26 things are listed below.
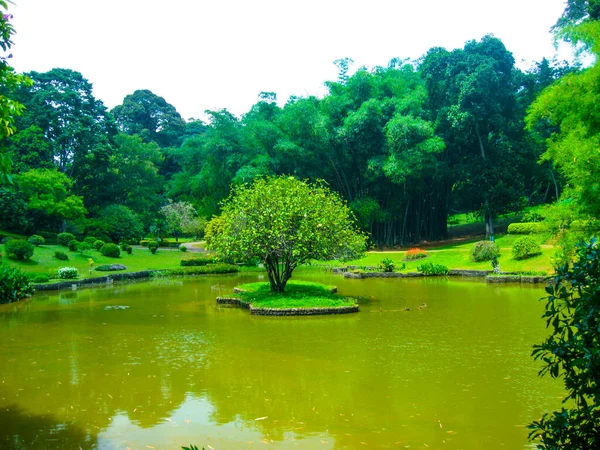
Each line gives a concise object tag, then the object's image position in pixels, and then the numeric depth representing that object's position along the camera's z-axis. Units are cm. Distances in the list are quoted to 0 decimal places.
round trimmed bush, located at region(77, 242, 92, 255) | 3331
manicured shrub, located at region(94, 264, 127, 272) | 3077
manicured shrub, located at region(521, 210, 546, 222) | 3580
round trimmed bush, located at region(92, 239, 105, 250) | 3600
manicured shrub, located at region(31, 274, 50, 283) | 2530
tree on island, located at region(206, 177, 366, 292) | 1833
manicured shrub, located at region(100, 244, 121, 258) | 3456
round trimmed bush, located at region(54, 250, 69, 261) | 3100
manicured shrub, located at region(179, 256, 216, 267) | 3356
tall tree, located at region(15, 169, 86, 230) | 3544
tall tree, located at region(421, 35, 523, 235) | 3781
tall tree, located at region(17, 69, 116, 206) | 4150
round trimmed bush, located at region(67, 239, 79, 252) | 3353
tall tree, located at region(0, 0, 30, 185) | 600
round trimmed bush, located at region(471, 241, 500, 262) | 2894
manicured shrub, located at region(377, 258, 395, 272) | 2869
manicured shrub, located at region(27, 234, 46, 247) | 3209
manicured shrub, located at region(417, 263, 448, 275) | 2800
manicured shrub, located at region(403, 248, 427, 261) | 3234
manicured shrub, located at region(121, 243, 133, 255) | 3766
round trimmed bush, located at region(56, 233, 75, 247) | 3397
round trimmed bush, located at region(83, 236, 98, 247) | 3639
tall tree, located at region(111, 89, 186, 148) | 7381
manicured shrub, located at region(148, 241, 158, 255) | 3919
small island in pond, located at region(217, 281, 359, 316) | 1706
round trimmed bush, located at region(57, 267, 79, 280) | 2700
